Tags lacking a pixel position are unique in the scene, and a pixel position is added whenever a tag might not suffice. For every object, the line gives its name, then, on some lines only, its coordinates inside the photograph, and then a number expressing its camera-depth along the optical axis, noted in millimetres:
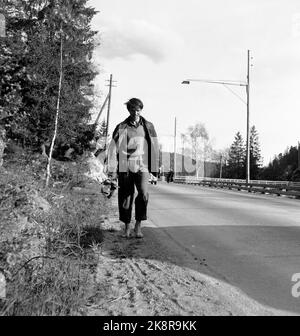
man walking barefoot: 5342
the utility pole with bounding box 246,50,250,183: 25516
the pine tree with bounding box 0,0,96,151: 18938
